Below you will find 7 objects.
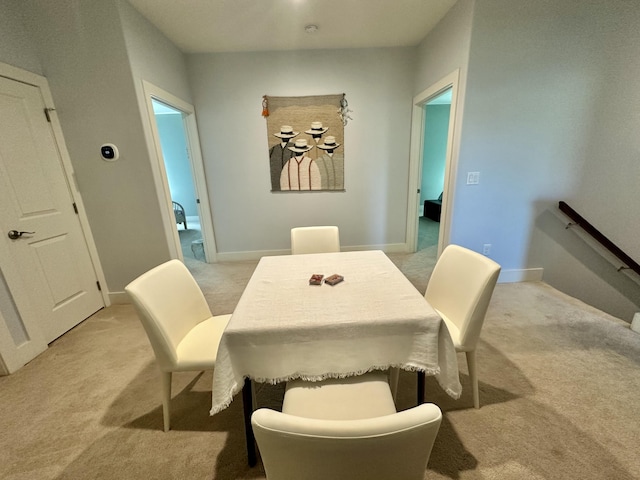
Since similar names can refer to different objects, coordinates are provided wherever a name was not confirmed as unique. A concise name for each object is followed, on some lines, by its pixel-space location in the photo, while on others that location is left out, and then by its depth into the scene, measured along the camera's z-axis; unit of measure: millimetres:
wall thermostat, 2164
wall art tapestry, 3129
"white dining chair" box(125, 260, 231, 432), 1104
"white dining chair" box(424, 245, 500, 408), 1163
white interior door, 1755
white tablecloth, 925
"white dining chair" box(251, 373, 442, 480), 479
